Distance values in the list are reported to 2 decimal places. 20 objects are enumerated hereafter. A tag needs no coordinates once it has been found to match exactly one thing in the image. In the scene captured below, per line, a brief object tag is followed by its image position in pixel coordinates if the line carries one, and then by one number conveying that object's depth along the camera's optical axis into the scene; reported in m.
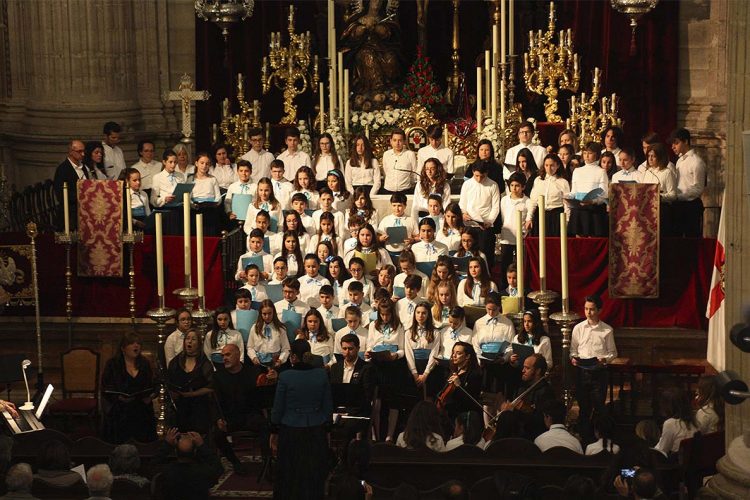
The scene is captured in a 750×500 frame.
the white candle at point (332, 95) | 20.50
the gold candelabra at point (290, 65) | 21.97
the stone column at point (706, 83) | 20.98
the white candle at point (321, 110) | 20.44
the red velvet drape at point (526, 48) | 22.12
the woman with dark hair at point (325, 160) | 18.77
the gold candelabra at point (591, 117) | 21.16
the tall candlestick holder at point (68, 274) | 17.03
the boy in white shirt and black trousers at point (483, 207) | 17.34
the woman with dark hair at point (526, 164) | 17.59
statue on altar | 22.05
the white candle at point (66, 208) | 16.89
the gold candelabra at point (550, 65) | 21.50
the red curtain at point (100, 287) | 17.23
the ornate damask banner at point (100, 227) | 17.20
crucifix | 20.19
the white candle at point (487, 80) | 19.69
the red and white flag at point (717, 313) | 15.62
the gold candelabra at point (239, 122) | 21.39
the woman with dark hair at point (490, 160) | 18.05
